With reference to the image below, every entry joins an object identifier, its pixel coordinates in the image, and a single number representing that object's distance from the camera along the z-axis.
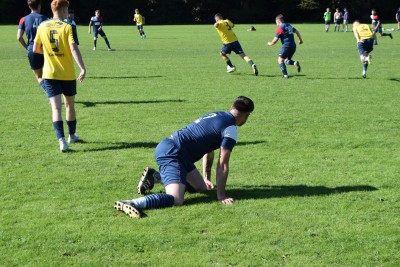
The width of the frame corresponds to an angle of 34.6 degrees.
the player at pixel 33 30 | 10.55
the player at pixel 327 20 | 46.22
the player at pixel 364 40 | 18.06
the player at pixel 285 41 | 17.56
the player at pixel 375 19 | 39.38
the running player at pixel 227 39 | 19.17
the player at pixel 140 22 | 38.56
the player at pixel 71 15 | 16.73
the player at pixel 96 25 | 27.73
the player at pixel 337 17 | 47.11
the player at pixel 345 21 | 47.32
